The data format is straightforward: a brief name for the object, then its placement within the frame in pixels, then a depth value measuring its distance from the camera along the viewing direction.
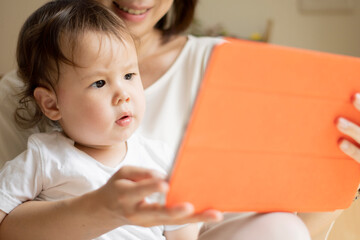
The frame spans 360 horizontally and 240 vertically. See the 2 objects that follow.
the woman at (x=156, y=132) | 0.72
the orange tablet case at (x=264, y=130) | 0.61
